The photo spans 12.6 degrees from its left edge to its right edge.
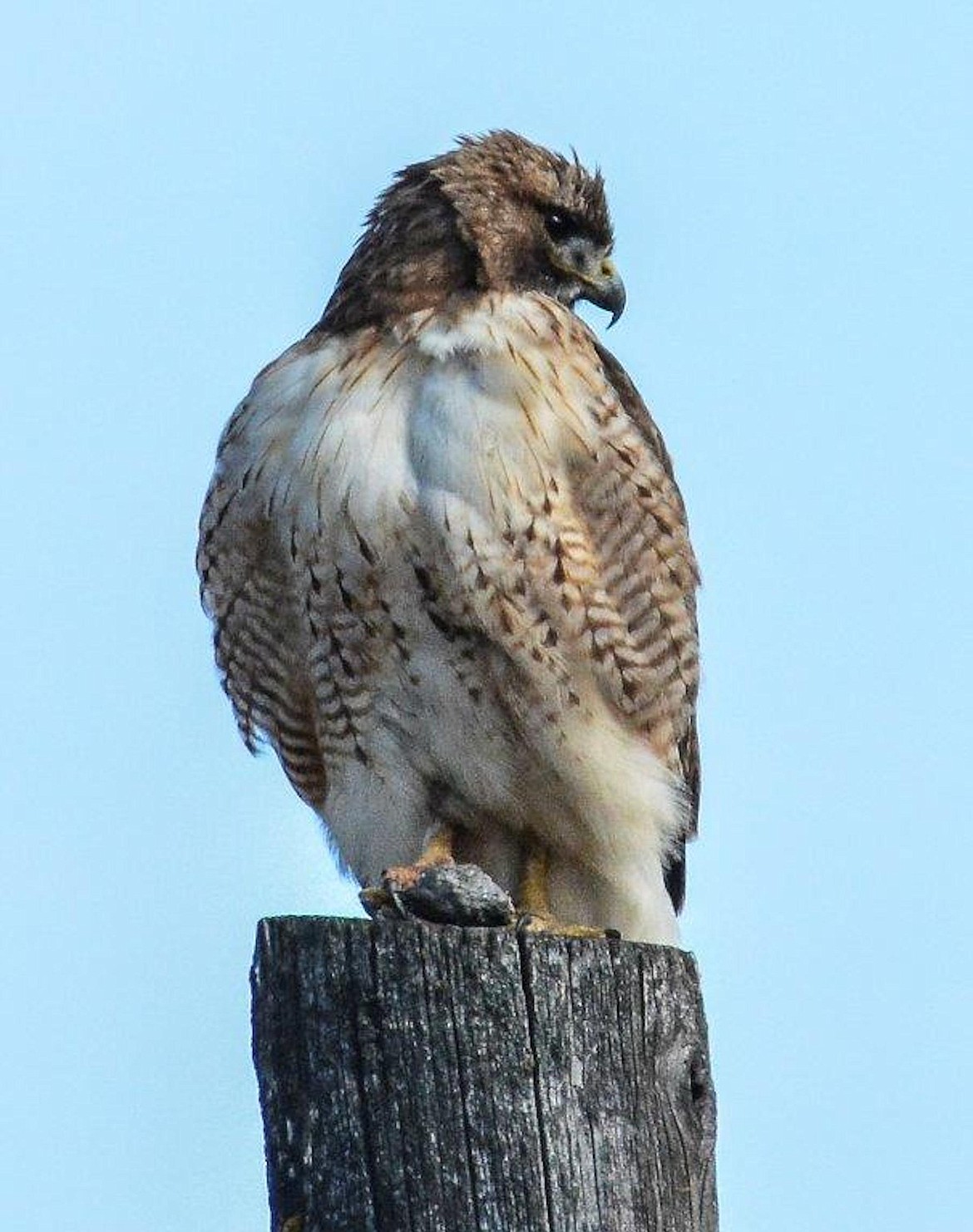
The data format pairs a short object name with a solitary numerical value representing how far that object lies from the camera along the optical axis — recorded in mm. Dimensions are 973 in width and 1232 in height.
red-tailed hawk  10117
